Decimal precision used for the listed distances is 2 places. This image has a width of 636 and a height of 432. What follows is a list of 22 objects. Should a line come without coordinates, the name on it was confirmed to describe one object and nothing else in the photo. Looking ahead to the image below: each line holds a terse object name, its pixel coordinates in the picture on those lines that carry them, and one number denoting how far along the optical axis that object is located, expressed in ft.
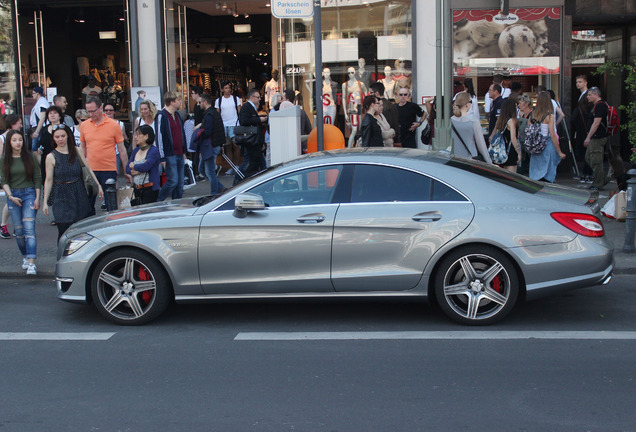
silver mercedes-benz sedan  20.63
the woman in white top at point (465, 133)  35.42
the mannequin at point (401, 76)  51.98
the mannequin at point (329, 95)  54.44
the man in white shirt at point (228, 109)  52.80
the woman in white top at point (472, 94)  45.91
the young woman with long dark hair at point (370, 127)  36.35
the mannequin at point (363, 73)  53.72
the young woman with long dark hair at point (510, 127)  35.45
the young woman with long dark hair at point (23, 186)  28.84
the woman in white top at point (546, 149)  34.42
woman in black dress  28.48
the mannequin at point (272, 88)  58.85
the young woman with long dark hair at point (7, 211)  34.50
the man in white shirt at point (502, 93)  47.47
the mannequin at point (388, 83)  52.49
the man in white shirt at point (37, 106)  51.80
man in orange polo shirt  33.09
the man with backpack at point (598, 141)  42.01
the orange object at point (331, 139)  38.58
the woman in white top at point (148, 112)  38.24
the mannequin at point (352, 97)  54.08
